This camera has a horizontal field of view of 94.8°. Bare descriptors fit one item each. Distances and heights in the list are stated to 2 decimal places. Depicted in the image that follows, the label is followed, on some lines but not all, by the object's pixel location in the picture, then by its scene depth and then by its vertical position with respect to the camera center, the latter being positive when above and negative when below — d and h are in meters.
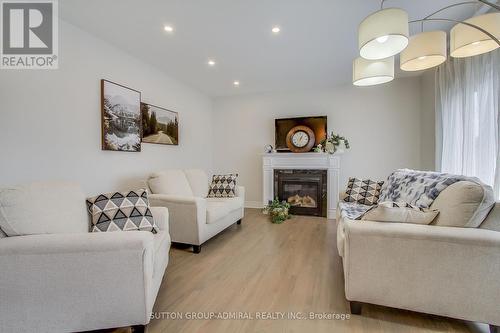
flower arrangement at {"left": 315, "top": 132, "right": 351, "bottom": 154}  4.35 +0.37
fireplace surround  4.42 -0.05
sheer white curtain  2.21 +0.54
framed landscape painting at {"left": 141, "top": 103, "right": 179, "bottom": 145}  3.42 +0.63
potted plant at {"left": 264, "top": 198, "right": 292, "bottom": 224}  4.09 -0.87
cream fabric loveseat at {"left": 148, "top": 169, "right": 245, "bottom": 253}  2.65 -0.56
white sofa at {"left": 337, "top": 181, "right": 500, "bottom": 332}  1.37 -0.62
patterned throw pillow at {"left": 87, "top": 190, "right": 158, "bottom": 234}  1.80 -0.40
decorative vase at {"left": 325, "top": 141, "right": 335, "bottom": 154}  4.34 +0.31
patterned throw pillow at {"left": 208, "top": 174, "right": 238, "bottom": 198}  3.71 -0.38
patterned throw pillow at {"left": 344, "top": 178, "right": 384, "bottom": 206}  3.03 -0.38
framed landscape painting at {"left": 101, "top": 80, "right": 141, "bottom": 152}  2.78 +0.61
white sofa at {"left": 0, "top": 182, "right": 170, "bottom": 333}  1.26 -0.64
